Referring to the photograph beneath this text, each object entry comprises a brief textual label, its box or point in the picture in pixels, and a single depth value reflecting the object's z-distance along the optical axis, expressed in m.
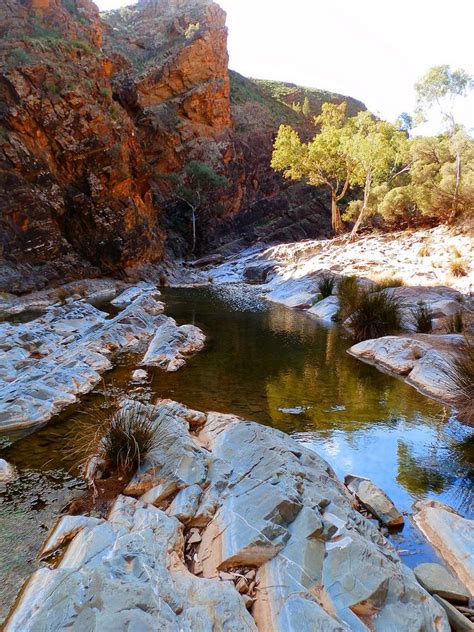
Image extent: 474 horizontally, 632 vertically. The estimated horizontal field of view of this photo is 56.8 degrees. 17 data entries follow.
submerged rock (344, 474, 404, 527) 4.05
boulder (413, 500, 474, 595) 3.46
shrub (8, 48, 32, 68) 20.56
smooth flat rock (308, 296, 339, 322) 15.43
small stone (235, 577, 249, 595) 2.85
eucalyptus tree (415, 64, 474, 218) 23.81
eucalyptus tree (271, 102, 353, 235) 30.06
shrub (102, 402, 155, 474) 4.42
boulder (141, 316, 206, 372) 9.09
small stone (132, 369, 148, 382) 8.00
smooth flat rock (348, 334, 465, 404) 7.81
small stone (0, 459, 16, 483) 4.47
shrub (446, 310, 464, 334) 10.57
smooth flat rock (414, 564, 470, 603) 3.15
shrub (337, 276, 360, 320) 13.40
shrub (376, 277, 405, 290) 16.22
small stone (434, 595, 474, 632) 2.79
